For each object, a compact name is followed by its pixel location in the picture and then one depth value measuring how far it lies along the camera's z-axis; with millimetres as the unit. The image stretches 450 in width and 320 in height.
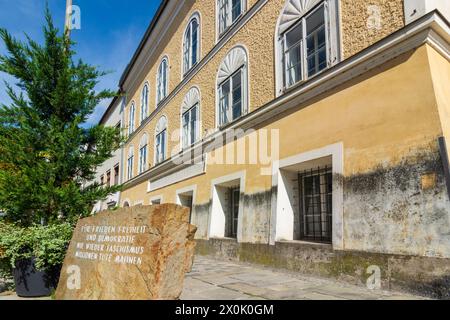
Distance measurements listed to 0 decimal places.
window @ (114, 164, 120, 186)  26144
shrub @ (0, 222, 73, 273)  5844
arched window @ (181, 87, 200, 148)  13398
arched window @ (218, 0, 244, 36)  11342
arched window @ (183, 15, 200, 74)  14117
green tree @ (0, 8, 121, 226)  6609
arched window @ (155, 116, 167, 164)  16938
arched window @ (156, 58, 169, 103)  17445
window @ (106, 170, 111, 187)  28222
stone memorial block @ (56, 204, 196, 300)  4023
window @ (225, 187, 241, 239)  11095
